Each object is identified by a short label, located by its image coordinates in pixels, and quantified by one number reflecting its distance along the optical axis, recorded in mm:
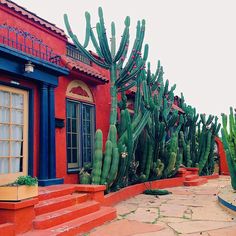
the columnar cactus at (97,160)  7301
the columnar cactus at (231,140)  8266
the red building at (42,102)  6477
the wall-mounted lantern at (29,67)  6422
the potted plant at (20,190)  4441
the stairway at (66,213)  4680
